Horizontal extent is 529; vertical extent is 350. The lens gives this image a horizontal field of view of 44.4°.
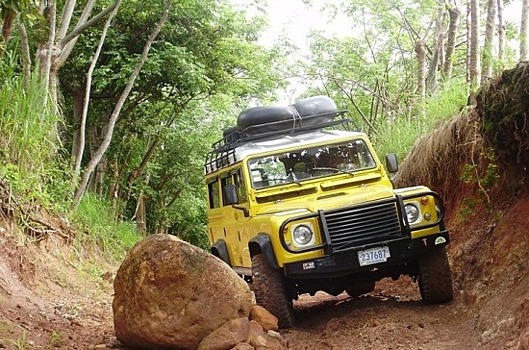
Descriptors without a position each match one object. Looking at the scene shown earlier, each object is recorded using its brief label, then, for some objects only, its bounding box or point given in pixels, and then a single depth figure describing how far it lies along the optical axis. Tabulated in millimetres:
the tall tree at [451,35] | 12109
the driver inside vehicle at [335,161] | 7105
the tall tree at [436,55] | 13573
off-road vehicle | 5762
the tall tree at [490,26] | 9352
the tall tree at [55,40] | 10062
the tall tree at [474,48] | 9257
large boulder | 5168
